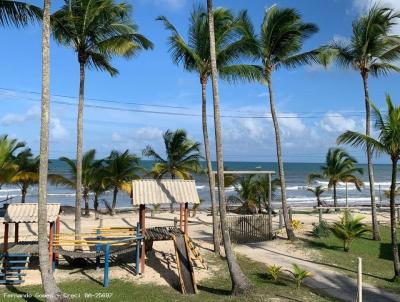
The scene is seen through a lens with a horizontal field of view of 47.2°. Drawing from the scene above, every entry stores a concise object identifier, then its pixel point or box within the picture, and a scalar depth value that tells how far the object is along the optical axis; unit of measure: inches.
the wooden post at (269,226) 781.5
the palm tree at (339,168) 1252.5
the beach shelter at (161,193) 590.6
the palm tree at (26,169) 995.3
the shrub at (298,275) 500.2
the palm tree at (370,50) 733.9
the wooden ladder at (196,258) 596.1
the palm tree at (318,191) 1354.6
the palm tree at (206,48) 636.1
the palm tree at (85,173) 1081.4
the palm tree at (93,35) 589.3
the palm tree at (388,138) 486.6
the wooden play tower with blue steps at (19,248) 525.3
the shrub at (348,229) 697.6
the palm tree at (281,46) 729.0
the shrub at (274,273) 530.9
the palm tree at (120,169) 1098.1
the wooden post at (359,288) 363.0
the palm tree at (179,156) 1090.1
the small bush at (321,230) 796.6
